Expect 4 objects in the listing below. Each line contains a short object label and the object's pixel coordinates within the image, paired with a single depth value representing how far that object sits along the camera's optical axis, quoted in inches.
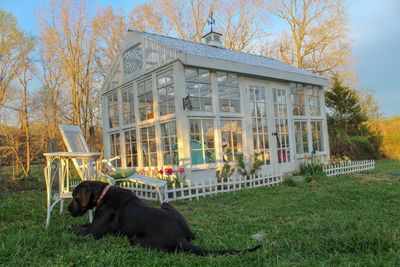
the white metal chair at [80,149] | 223.7
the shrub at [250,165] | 360.5
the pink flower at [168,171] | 323.1
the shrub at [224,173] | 335.6
